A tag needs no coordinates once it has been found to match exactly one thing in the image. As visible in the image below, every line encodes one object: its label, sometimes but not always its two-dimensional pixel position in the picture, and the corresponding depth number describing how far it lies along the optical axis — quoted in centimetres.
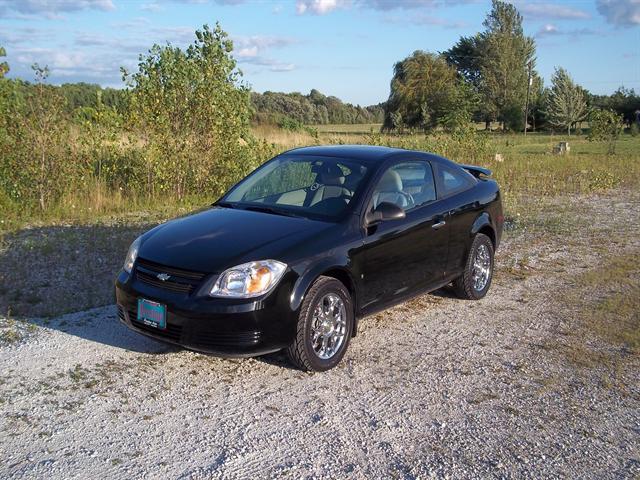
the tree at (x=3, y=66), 1100
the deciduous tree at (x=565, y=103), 5231
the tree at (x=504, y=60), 6450
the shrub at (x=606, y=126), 2823
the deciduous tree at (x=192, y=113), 1245
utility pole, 5611
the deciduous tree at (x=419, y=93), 5200
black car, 464
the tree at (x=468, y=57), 6838
